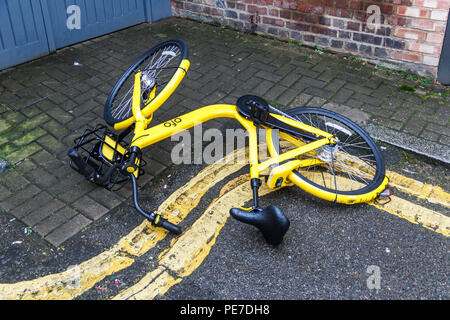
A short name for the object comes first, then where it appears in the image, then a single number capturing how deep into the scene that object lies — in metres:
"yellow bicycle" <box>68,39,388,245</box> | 3.25
